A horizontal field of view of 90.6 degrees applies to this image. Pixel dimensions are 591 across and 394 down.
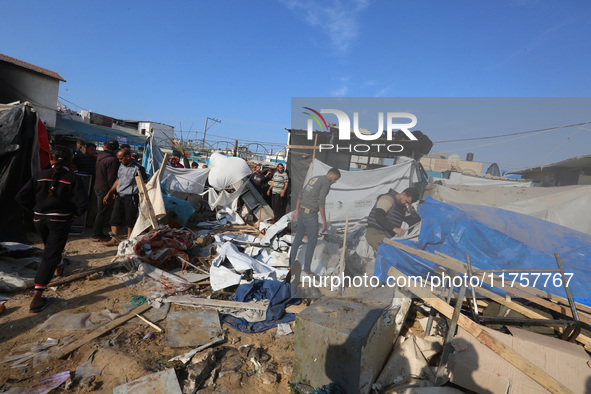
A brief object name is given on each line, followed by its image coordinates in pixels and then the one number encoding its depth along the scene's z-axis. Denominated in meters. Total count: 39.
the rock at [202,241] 5.47
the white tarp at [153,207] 5.11
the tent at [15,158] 4.59
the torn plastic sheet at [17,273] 3.36
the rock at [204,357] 2.50
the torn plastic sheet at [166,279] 3.94
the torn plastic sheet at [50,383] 2.09
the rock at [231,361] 2.49
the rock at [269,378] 2.40
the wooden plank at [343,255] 3.61
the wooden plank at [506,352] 1.93
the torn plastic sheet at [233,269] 4.09
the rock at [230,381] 2.29
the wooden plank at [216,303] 3.54
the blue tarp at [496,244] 2.98
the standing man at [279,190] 7.78
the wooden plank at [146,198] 4.98
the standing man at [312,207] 3.75
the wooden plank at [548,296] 2.79
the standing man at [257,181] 8.73
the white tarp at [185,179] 7.73
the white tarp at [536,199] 3.04
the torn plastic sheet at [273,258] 4.92
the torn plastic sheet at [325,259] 3.77
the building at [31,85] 14.11
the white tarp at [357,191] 3.65
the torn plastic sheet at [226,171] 8.46
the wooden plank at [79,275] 3.58
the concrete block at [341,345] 2.09
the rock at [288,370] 2.52
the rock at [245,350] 2.70
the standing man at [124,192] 5.01
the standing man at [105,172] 5.11
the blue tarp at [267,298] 3.23
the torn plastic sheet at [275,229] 5.69
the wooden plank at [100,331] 2.47
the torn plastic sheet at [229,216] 7.90
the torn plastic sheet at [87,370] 2.26
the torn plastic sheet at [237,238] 5.63
